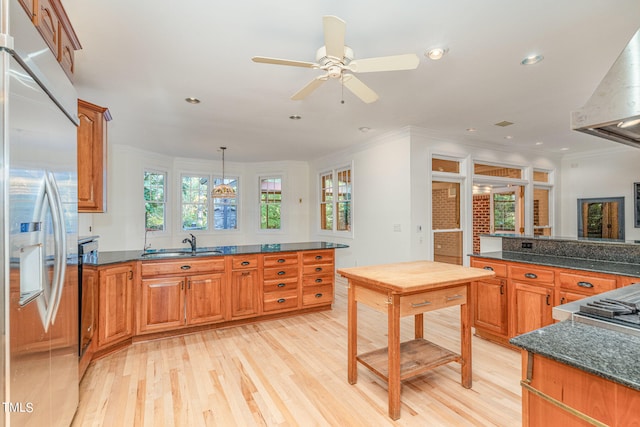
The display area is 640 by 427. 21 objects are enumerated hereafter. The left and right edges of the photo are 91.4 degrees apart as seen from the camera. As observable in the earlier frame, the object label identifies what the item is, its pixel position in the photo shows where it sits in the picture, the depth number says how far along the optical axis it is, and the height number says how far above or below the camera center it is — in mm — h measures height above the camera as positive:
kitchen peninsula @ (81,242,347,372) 2973 -829
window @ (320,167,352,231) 6385 +316
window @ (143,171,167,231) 6566 +307
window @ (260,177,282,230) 7844 +313
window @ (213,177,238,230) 7684 +84
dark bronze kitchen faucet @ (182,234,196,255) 3717 -368
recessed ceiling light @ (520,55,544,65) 2670 +1351
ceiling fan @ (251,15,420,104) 1867 +983
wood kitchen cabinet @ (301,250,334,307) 4098 -842
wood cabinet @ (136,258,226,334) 3264 -868
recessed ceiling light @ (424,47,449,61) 2488 +1312
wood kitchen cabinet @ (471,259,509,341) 3086 -909
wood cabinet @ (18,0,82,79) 1523 +1067
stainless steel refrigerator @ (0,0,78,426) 1146 -56
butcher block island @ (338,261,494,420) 2057 -630
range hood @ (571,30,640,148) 1413 +545
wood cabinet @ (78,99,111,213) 2699 +491
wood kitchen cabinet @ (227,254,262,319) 3648 -855
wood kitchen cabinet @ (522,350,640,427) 896 -573
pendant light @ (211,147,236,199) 5680 +410
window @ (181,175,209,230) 7301 +297
